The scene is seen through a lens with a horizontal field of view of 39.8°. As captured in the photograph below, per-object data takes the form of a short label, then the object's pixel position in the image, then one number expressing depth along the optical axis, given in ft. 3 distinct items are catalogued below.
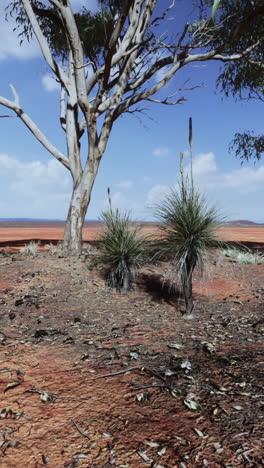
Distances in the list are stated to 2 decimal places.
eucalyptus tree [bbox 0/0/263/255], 26.96
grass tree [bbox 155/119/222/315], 17.25
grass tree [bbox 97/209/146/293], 21.54
